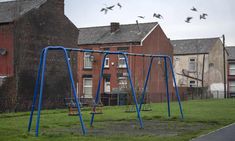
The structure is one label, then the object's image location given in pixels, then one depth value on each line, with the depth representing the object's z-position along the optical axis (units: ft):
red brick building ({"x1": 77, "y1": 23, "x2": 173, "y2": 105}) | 168.44
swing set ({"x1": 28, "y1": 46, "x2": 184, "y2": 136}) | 53.05
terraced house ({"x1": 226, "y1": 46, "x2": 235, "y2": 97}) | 248.93
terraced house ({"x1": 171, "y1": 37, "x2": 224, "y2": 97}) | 223.30
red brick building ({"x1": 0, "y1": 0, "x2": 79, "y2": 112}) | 117.19
